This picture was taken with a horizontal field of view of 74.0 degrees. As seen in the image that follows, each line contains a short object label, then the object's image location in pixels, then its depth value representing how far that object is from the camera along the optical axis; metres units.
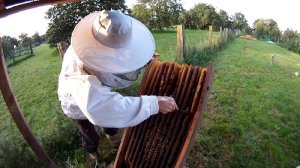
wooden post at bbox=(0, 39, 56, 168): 1.62
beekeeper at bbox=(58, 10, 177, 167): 1.51
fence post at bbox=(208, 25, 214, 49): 9.15
